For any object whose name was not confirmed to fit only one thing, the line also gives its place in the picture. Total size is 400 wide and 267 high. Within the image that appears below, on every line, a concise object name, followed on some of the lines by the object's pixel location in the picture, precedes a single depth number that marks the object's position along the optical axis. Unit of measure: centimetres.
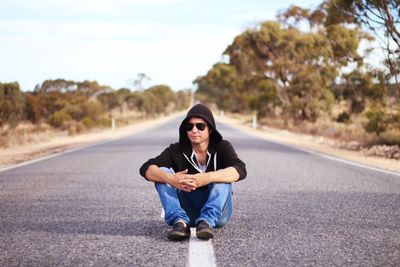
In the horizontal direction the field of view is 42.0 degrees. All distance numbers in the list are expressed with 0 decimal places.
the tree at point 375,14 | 1569
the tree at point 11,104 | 2775
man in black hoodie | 476
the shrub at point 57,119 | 3572
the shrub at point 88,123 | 3652
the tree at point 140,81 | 10138
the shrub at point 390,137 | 1650
